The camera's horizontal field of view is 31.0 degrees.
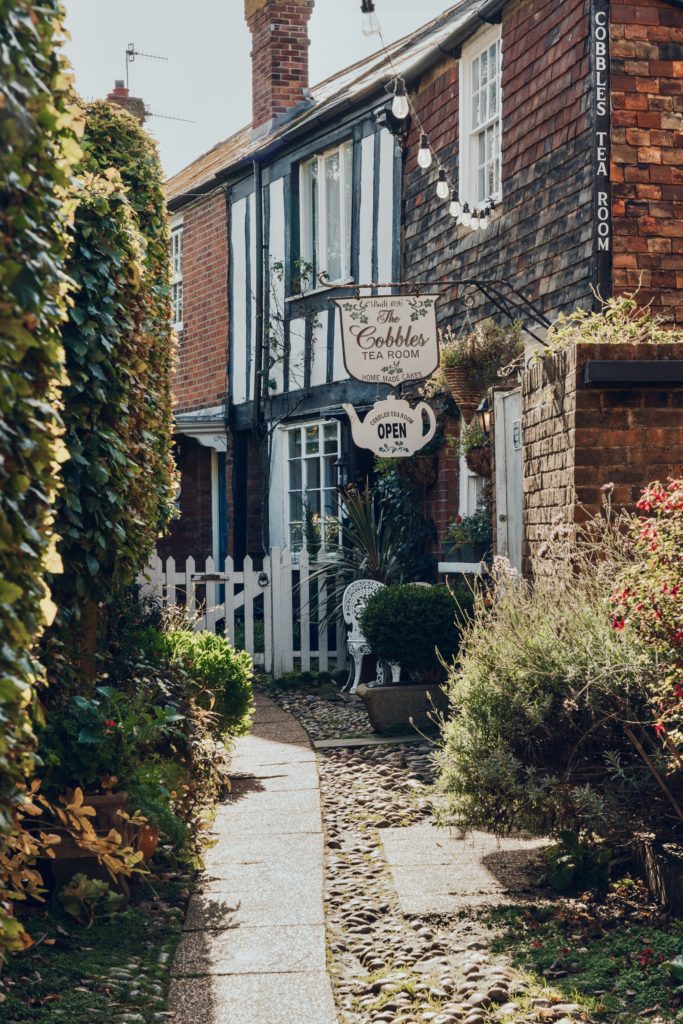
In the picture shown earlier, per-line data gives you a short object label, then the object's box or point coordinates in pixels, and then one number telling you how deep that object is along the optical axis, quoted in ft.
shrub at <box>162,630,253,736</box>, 23.59
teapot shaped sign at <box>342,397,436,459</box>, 30.81
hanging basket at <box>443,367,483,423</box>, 31.24
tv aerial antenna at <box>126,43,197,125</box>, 66.39
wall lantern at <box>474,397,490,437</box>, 29.04
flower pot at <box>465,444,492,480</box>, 30.55
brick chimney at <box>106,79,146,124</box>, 67.26
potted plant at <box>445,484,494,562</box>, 31.27
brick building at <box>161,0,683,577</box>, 27.14
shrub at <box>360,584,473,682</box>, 27.63
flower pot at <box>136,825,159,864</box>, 16.48
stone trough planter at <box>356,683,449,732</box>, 26.99
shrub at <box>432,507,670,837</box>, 14.25
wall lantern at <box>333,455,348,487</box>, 41.65
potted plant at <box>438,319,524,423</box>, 30.50
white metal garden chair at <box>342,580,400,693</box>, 34.12
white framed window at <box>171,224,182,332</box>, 56.18
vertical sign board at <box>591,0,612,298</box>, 26.81
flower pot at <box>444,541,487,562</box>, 31.32
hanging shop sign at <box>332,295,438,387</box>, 29.73
